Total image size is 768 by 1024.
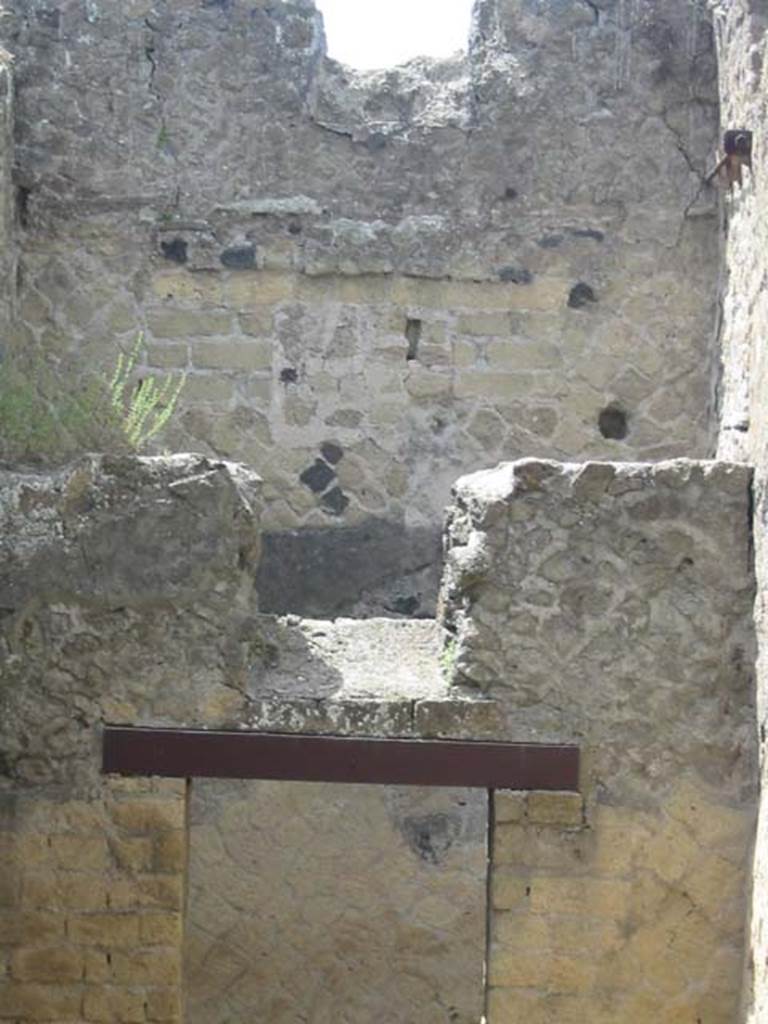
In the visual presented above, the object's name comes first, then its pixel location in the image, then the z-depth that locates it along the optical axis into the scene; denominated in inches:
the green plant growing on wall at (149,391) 291.6
